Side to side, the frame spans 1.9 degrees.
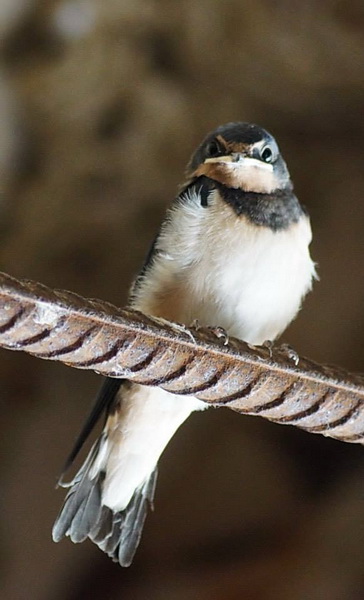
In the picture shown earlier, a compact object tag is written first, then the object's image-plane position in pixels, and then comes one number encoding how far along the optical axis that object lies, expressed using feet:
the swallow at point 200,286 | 8.47
